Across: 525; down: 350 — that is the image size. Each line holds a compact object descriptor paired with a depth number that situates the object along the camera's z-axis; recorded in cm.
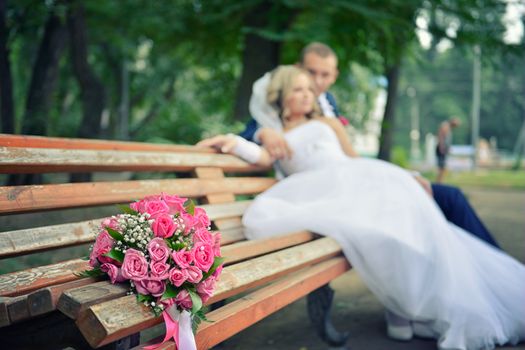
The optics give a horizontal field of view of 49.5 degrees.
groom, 409
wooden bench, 172
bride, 330
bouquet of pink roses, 180
